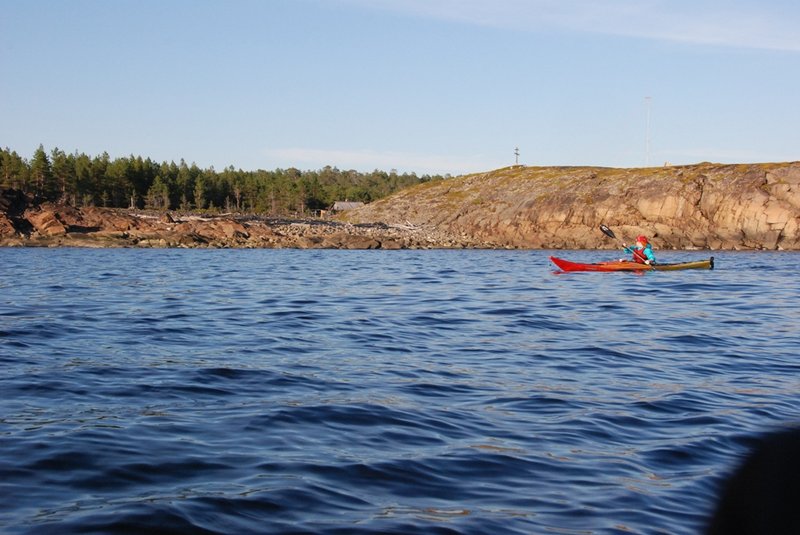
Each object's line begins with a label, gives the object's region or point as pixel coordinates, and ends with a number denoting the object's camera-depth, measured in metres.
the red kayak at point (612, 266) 33.78
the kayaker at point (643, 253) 34.56
